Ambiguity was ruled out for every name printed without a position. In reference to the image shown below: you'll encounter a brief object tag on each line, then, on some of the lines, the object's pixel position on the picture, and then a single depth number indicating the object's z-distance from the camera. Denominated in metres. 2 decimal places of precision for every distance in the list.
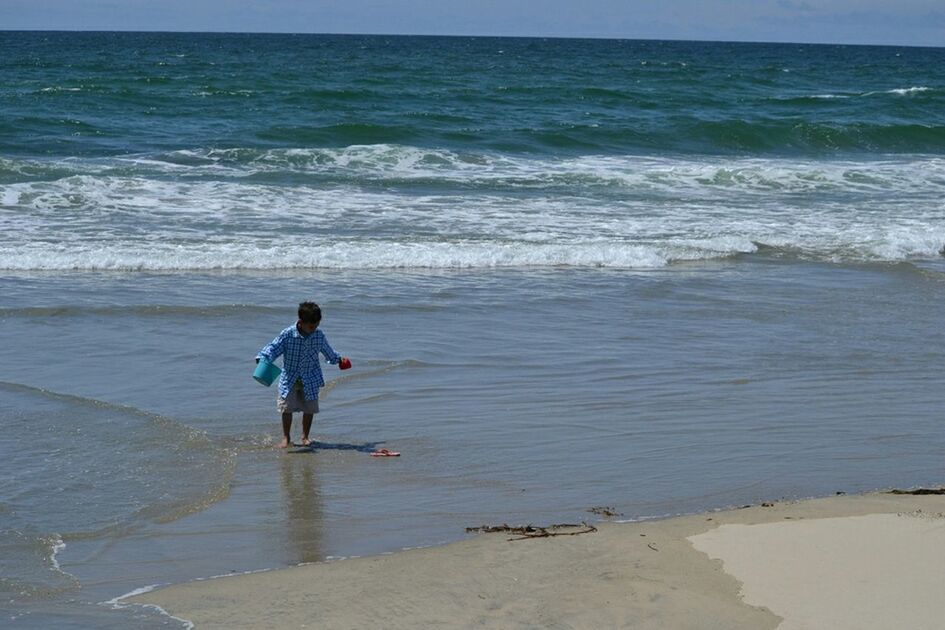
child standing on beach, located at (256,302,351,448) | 15.24
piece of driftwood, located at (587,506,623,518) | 12.68
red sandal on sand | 14.60
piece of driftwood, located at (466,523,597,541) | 11.80
